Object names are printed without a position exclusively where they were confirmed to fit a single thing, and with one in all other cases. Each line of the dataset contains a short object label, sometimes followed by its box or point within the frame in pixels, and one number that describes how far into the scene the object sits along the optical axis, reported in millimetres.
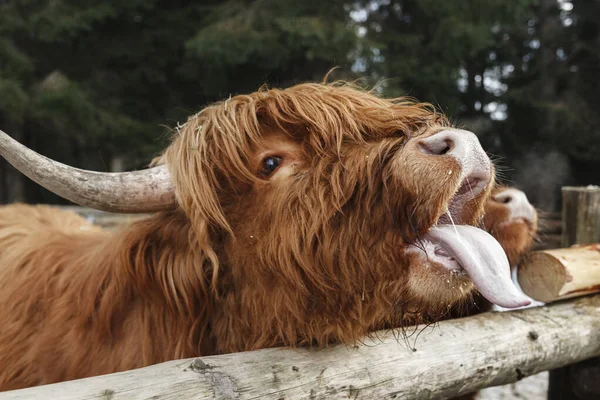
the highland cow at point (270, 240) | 1453
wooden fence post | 2578
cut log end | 2299
